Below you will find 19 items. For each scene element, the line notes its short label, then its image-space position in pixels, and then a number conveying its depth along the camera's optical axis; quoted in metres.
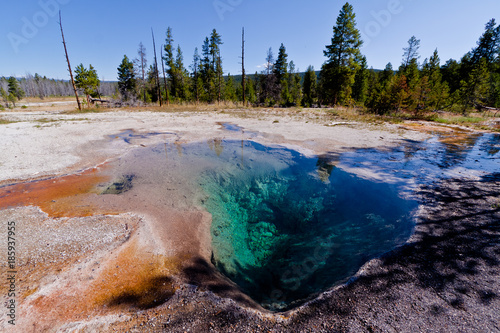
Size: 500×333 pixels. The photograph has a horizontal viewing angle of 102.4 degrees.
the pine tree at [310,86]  52.91
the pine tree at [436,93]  20.11
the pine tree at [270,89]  34.22
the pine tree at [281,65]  35.44
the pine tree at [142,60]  35.09
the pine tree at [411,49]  36.06
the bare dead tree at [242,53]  29.05
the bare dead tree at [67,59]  20.75
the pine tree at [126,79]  39.62
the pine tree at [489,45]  32.09
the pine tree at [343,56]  25.86
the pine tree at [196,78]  37.01
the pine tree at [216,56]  35.59
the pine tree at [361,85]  43.38
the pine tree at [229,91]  46.66
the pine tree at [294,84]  55.81
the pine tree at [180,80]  41.28
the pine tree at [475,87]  23.59
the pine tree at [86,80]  35.62
